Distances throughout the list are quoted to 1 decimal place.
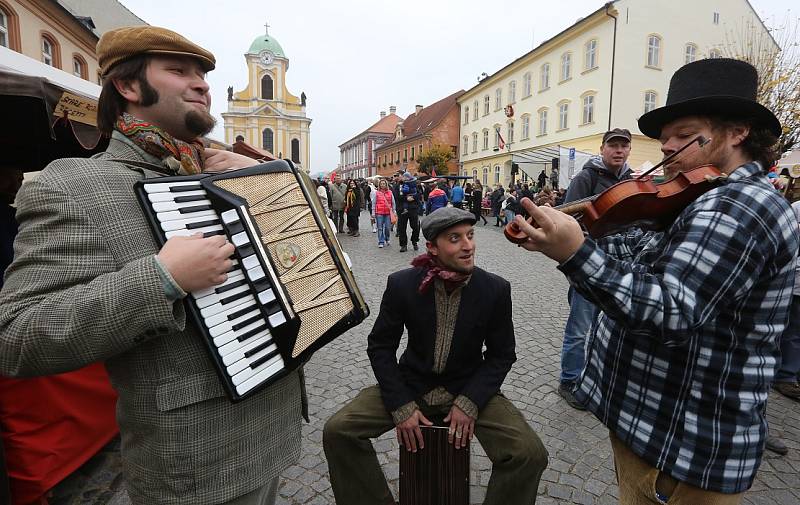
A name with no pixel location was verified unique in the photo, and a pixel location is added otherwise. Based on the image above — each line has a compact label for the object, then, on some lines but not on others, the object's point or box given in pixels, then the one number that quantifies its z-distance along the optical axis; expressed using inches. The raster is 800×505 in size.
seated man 83.7
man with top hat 44.1
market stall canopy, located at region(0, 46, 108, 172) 98.5
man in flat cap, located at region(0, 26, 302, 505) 40.4
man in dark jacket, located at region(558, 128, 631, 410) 137.3
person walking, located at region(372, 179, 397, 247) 438.3
